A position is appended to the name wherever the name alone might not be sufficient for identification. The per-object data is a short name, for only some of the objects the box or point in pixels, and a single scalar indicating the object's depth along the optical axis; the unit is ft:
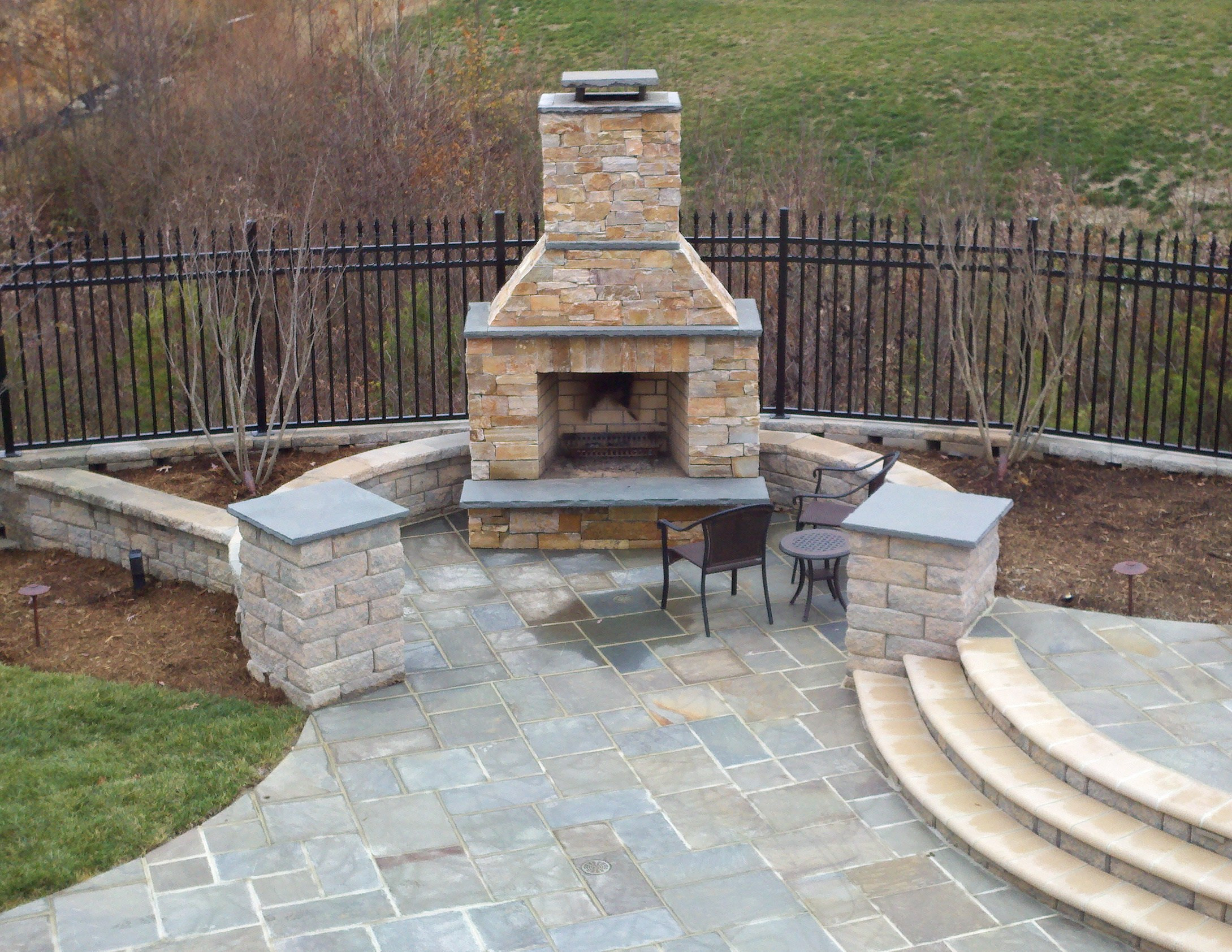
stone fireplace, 32.09
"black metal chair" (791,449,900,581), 31.50
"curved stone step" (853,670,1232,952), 19.06
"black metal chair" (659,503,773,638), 28.50
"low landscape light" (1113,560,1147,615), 28.14
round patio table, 29.07
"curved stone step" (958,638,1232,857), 19.94
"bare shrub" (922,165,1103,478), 35.14
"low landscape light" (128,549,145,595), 31.58
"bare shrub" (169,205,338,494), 35.37
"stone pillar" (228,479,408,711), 25.09
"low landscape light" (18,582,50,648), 28.73
